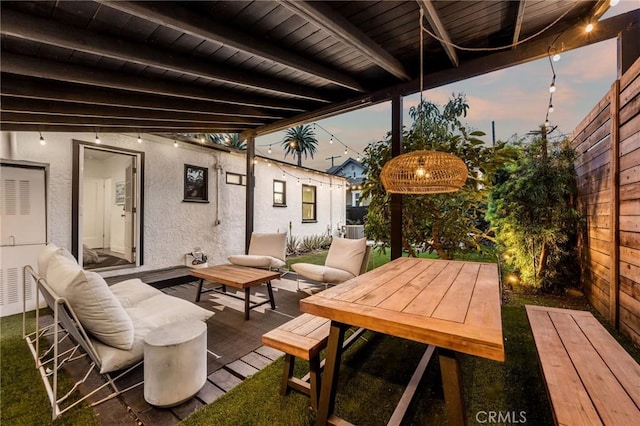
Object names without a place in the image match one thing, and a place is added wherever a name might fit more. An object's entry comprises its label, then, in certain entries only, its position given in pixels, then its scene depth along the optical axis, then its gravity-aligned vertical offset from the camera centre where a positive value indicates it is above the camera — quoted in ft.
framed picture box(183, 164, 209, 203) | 18.34 +1.83
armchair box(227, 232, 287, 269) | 14.97 -2.62
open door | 15.93 -0.05
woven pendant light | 7.59 +1.13
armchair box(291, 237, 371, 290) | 12.19 -2.70
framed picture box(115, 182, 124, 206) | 19.52 +1.19
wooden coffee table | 10.60 -2.90
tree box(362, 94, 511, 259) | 10.12 +0.49
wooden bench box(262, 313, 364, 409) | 5.40 -2.81
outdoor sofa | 5.62 -2.63
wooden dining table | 3.82 -1.77
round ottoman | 5.65 -3.42
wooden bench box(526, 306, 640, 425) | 3.52 -2.68
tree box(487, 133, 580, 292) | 12.29 -0.20
